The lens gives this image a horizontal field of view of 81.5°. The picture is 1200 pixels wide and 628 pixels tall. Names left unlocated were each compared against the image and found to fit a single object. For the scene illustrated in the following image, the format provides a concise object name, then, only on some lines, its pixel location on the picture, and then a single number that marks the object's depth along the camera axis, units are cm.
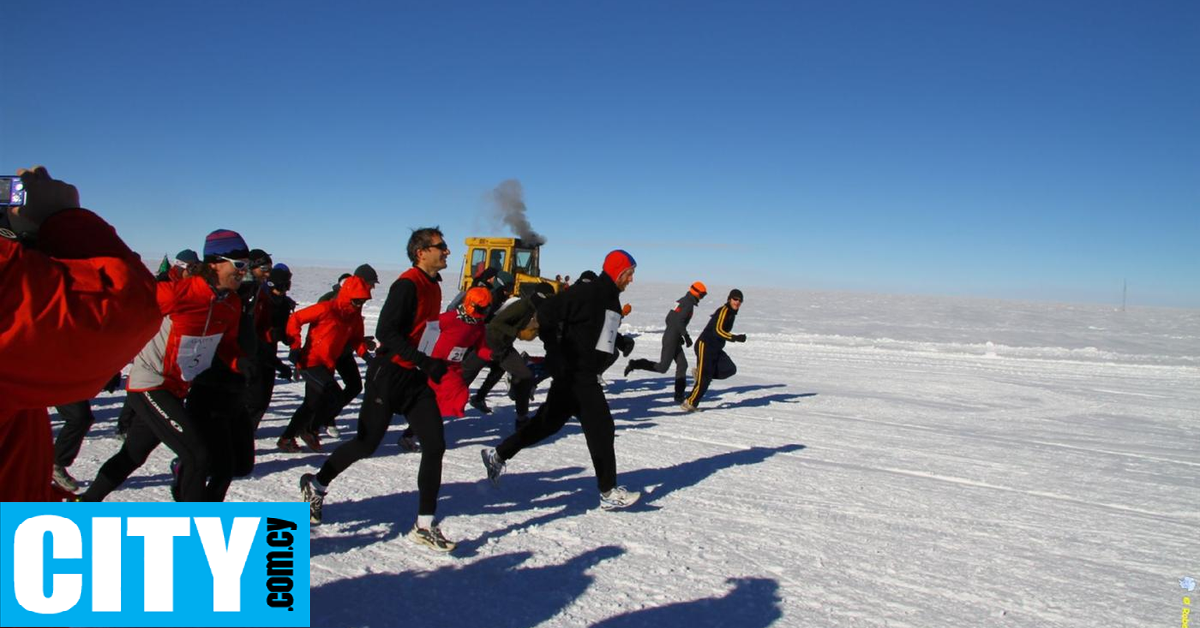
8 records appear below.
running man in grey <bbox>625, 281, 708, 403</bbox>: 1058
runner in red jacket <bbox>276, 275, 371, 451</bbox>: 645
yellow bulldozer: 2197
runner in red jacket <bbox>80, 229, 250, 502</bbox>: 379
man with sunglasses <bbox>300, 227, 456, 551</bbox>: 414
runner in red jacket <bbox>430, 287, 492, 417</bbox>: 654
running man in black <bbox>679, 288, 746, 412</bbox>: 998
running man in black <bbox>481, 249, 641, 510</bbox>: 508
